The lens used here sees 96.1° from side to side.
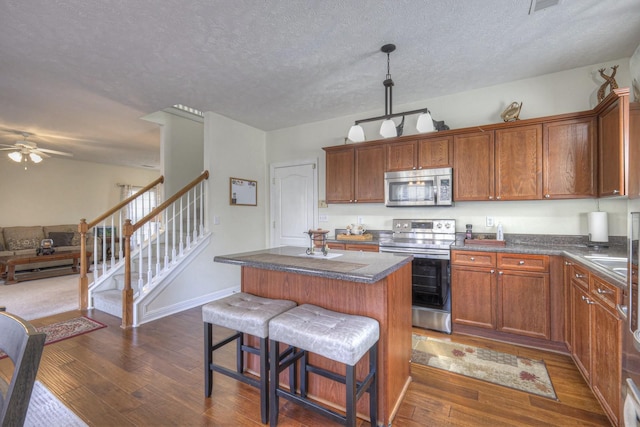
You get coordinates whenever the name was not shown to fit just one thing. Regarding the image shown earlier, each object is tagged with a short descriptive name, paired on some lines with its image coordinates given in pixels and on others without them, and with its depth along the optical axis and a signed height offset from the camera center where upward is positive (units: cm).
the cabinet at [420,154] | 332 +72
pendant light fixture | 229 +73
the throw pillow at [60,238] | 641 -50
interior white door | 470 +21
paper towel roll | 270 -14
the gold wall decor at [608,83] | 262 +119
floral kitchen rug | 214 -127
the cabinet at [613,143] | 218 +56
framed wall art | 452 +37
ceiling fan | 495 +117
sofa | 580 -52
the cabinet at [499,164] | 288 +51
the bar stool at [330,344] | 141 -67
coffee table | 505 -91
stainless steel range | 301 -73
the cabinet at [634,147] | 126 +31
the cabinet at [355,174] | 377 +55
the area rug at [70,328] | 294 -123
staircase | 326 -77
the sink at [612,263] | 172 -35
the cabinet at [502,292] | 264 -77
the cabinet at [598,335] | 162 -80
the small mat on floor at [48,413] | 174 -125
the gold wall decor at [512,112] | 304 +108
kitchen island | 170 -53
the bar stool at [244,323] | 169 -66
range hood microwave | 331 +32
